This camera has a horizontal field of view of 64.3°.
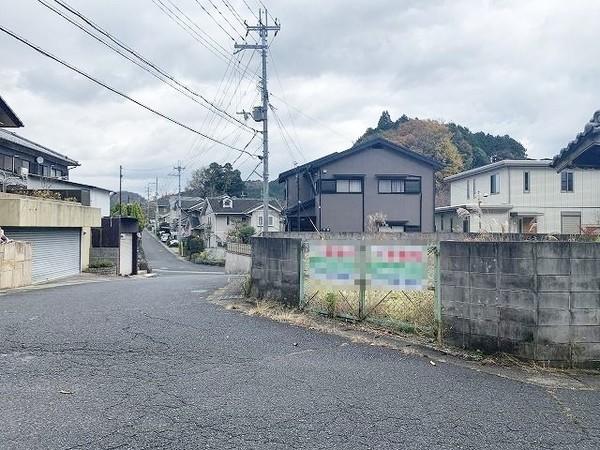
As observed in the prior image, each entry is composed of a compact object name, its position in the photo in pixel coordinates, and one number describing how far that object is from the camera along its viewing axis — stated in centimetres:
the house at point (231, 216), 4719
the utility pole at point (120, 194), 4434
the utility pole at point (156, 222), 7679
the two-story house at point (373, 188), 2741
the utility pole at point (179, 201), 5444
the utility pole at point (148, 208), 8586
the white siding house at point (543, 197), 2745
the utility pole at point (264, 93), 1725
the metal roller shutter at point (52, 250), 1762
